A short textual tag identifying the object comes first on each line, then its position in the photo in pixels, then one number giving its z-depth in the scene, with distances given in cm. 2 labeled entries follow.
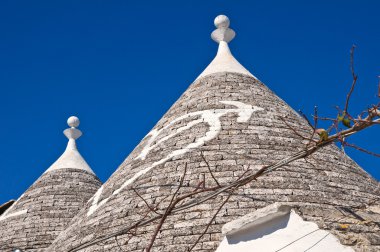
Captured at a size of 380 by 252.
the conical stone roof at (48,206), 1536
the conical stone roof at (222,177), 846
